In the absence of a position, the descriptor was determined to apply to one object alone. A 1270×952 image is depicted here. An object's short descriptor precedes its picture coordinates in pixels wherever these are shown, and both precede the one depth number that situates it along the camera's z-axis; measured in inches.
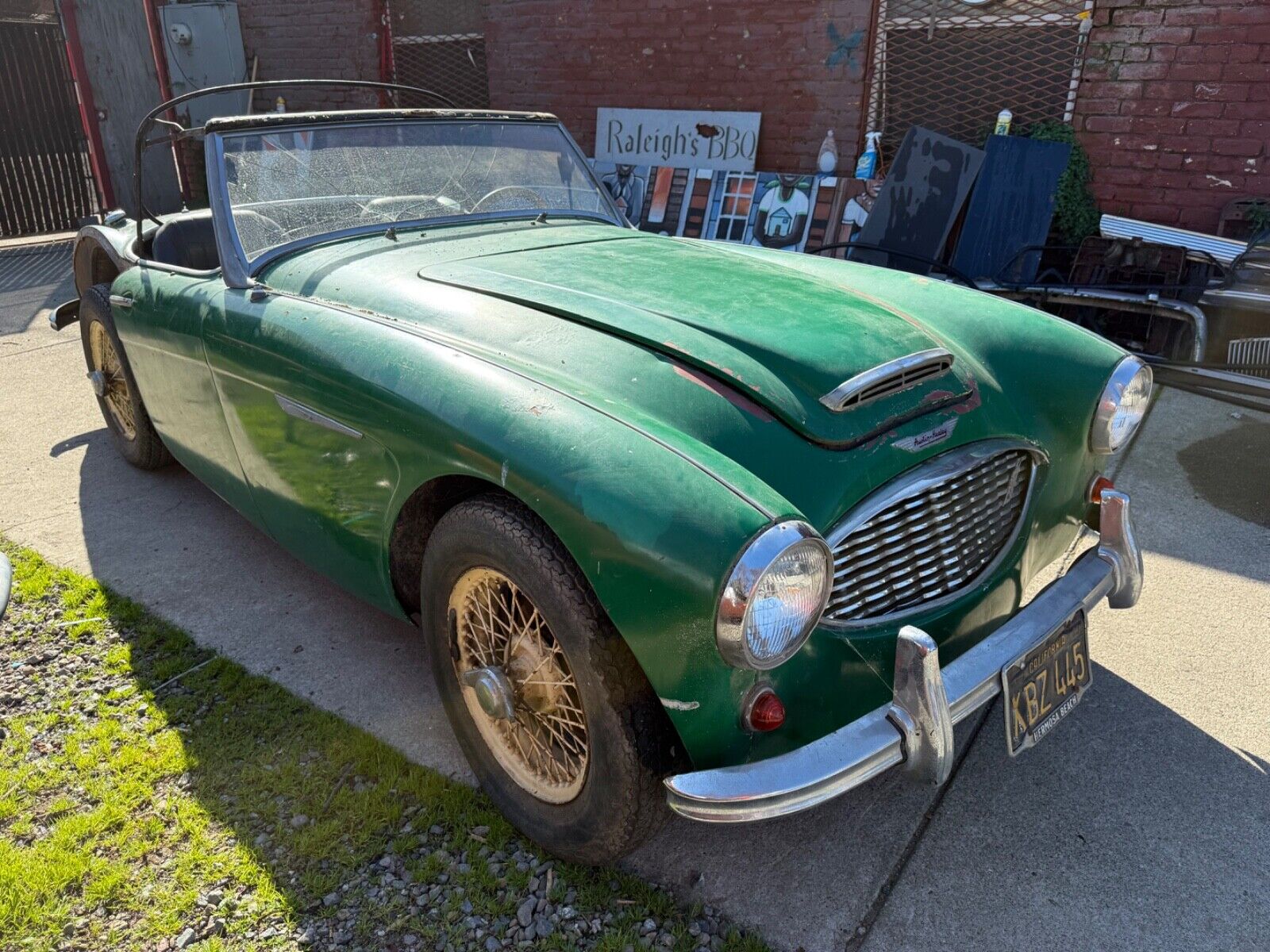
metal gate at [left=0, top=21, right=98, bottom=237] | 382.6
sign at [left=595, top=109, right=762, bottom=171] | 290.4
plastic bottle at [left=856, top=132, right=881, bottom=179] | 263.7
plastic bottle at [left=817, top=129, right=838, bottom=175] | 272.1
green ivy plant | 236.7
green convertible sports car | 66.6
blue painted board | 234.8
